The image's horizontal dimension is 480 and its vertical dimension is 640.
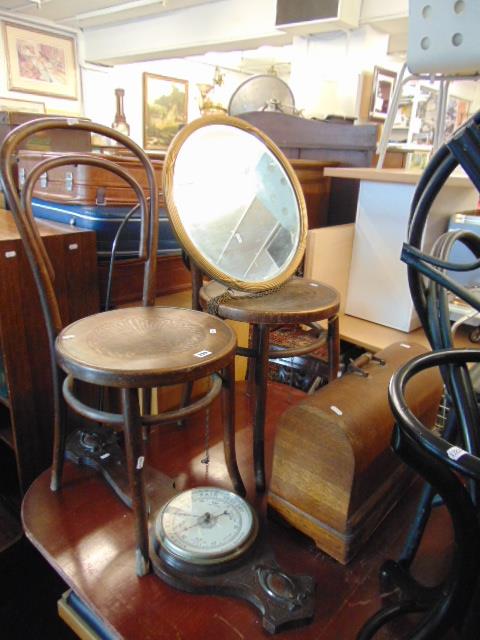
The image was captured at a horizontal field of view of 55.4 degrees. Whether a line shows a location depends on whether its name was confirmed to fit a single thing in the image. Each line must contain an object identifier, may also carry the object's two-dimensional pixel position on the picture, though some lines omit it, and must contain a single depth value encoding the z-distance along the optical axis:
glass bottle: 5.88
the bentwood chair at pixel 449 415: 0.61
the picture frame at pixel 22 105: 6.09
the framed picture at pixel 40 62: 6.11
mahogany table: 0.98
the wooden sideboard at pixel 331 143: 2.63
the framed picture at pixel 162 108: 7.59
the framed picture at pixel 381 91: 4.36
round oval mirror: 1.33
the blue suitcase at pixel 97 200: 1.61
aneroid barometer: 0.99
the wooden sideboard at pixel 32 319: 1.35
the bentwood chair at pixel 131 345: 0.92
